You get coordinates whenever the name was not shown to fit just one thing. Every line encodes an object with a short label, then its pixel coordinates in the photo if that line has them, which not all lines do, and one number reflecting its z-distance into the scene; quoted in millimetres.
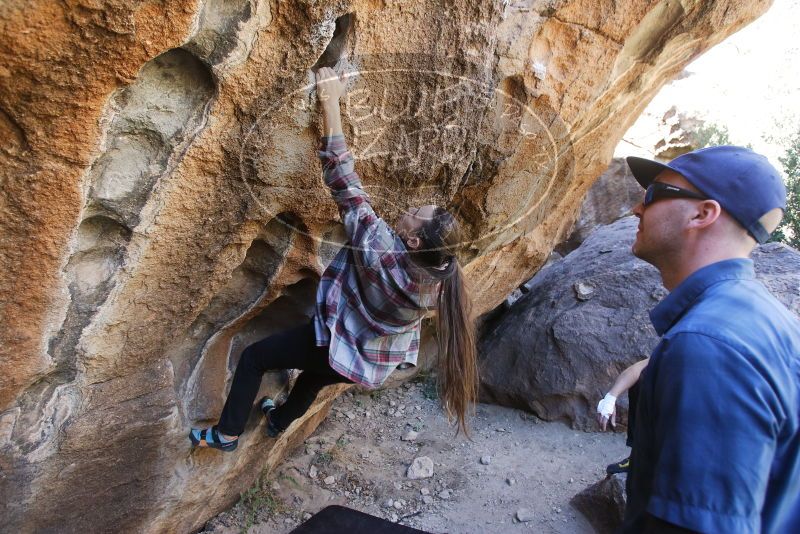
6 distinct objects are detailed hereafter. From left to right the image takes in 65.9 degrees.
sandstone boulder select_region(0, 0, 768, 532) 1496
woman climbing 2008
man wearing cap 876
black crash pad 2703
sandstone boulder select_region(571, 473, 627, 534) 2957
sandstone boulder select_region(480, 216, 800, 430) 3922
